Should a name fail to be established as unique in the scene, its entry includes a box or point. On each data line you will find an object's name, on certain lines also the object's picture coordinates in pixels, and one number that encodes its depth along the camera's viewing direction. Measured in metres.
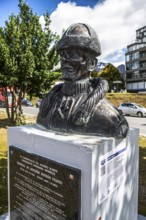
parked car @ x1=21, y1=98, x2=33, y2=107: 29.85
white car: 18.85
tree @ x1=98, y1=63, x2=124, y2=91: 42.20
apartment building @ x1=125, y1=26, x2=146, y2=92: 43.66
